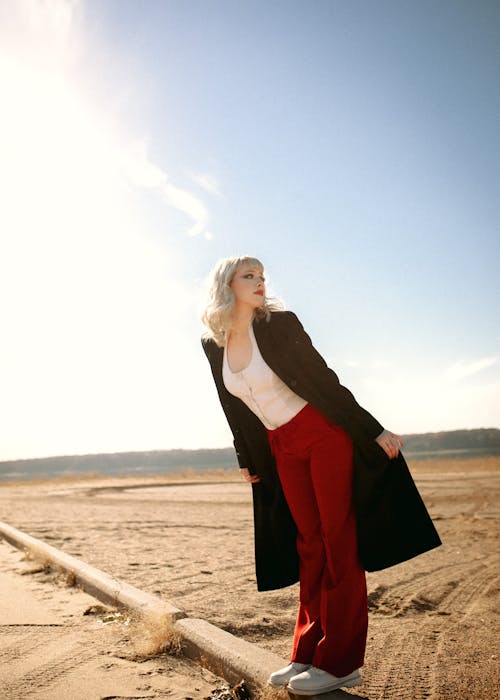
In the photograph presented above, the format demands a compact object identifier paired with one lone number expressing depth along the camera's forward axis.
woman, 2.33
